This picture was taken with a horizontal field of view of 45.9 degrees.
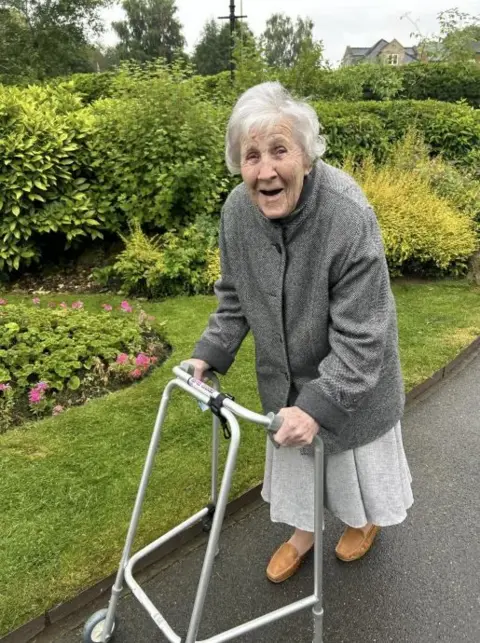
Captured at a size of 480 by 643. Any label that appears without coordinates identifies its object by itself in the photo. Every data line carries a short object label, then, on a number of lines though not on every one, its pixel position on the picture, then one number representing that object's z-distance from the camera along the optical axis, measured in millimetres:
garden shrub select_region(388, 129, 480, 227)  7962
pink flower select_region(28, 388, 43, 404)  3715
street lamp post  12454
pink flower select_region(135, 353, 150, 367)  4242
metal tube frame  1639
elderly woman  1784
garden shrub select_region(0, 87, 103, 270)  6117
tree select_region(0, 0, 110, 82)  21625
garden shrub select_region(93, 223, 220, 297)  5992
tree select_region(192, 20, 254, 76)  50312
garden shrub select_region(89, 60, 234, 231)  6422
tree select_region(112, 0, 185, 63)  53562
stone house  52762
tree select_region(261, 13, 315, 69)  62031
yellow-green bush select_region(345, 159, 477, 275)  6660
